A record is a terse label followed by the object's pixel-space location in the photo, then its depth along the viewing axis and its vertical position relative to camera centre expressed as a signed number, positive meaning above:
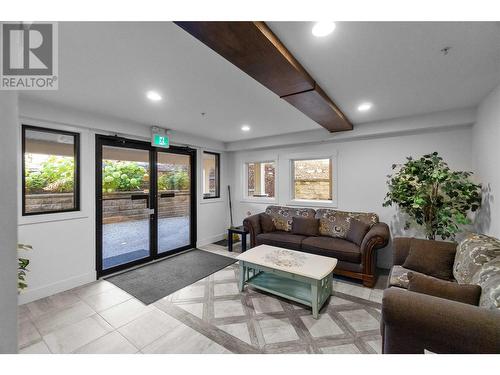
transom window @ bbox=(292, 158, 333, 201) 4.22 +0.15
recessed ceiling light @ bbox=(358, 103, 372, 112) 2.63 +1.03
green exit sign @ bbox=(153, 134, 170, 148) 3.57 +0.81
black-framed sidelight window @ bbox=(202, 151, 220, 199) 5.01 +0.30
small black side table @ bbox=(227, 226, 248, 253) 4.16 -0.98
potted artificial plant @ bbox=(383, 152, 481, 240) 2.54 -0.11
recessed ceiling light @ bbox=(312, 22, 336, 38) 1.26 +0.97
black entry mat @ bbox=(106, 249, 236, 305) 2.72 -1.32
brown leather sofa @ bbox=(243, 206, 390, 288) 2.86 -0.84
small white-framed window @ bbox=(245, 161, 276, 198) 4.93 +0.19
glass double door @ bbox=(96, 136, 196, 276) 3.28 -0.26
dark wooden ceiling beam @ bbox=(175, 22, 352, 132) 1.19 +0.90
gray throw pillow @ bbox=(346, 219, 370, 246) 3.16 -0.68
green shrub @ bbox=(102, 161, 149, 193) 3.29 +0.19
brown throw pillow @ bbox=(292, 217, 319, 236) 3.70 -0.70
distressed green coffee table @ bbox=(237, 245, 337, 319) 2.21 -0.95
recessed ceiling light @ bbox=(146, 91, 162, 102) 2.29 +1.02
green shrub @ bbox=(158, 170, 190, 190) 3.99 +0.13
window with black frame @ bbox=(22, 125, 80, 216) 2.58 +0.22
